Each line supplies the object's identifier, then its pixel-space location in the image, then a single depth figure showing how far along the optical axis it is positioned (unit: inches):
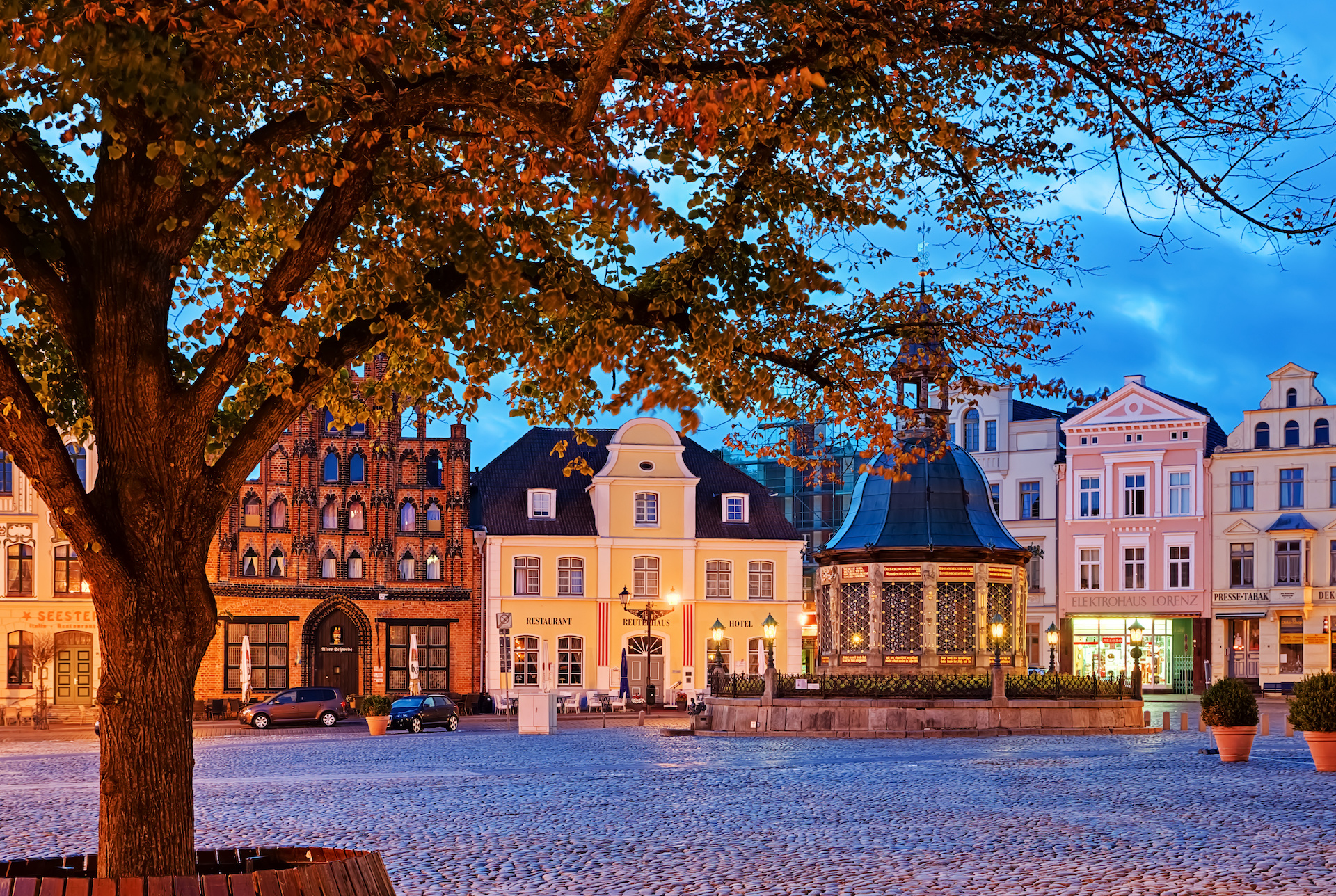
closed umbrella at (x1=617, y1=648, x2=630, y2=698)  2055.9
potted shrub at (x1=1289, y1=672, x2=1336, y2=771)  902.4
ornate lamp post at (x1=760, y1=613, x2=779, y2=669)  1542.0
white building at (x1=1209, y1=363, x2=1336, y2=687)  2332.7
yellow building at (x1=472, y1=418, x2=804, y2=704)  2260.1
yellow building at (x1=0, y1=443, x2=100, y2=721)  2100.1
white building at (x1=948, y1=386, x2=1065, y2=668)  2541.8
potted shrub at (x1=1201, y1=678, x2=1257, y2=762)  1010.7
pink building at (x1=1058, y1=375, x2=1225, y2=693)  2427.4
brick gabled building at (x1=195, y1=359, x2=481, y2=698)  2162.9
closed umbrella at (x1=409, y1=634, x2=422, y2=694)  2081.7
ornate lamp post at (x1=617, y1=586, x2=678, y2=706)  1774.1
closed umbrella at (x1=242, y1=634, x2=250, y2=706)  1995.6
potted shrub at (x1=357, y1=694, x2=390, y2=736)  1587.1
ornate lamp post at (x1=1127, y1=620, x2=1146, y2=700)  1485.0
